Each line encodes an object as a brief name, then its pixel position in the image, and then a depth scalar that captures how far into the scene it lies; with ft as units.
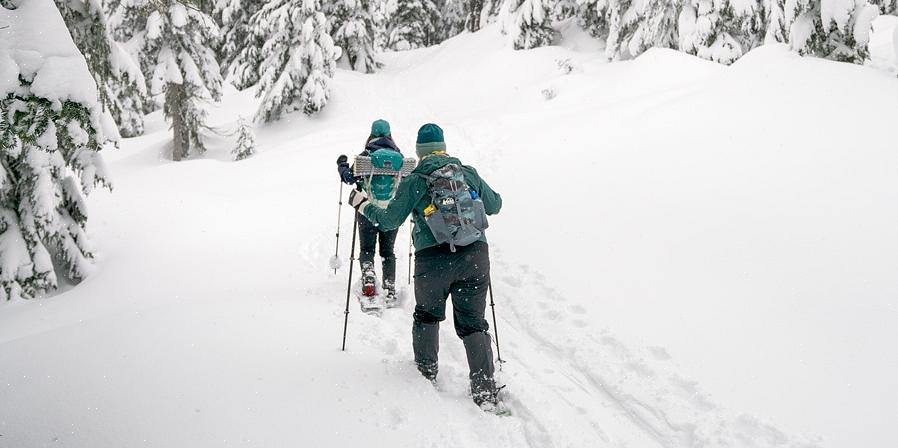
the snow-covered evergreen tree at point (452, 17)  142.93
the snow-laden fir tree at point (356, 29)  82.69
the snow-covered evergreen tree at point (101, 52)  23.44
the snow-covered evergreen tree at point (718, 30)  53.36
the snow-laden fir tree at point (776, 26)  42.19
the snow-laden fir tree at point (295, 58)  61.67
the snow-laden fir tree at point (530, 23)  74.43
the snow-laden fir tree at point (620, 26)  64.23
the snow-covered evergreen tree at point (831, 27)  31.30
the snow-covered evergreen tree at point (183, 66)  52.08
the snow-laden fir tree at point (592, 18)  73.61
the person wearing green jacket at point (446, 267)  13.08
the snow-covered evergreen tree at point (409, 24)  129.18
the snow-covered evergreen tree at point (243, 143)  55.88
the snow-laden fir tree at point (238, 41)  72.59
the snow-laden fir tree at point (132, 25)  51.19
